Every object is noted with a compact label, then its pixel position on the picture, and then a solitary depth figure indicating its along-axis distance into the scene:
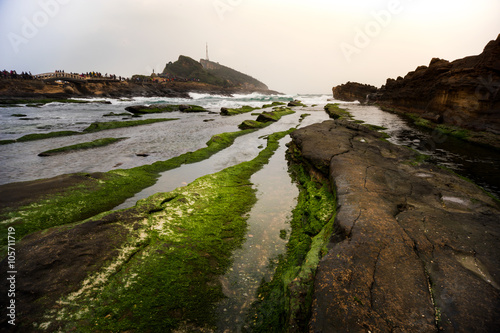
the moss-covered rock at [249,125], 21.26
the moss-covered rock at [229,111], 32.53
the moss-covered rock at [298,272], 2.96
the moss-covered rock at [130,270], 2.98
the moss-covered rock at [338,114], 25.93
